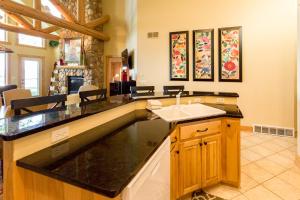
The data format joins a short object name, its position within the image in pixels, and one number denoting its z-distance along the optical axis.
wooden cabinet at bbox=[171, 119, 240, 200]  1.86
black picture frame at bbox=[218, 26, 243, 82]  4.45
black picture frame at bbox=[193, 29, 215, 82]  4.70
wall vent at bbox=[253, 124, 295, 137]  4.20
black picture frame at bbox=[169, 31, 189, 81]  4.96
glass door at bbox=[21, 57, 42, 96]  7.94
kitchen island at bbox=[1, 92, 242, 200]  0.88
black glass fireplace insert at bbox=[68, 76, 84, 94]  7.70
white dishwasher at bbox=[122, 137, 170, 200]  0.92
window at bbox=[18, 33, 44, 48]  7.78
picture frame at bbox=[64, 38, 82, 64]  7.32
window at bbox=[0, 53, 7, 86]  7.20
